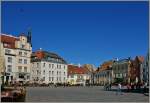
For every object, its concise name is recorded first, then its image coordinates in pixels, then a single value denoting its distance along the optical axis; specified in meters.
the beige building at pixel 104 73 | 54.17
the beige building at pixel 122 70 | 48.57
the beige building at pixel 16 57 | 37.46
